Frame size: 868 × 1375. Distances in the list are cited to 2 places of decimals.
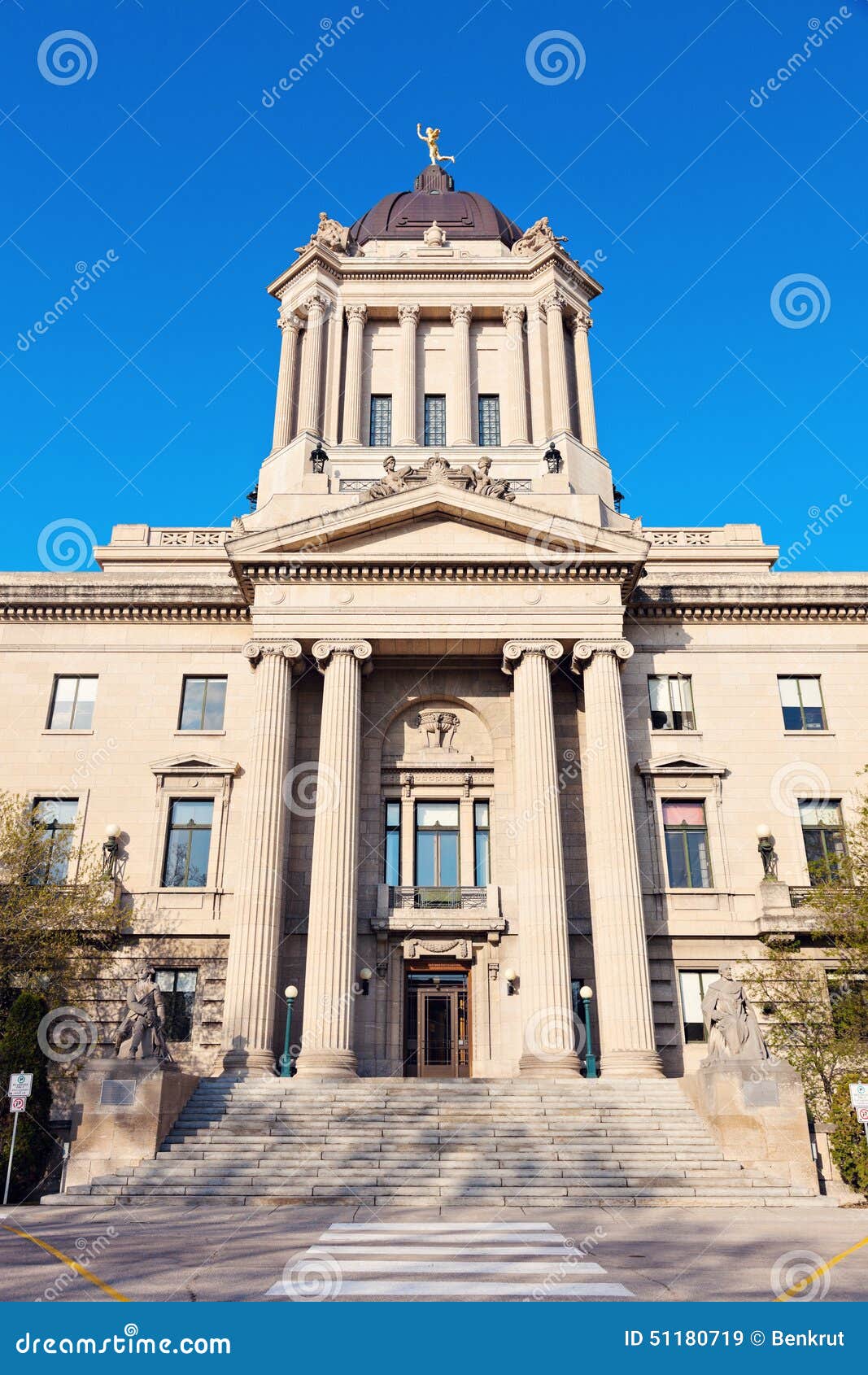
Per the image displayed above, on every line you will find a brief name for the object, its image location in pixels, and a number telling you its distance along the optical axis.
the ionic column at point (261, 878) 28.42
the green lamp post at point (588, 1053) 28.50
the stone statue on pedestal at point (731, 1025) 24.44
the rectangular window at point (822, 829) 33.91
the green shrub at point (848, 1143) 23.09
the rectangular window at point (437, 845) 34.03
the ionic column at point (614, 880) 28.81
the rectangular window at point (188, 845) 33.31
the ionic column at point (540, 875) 28.47
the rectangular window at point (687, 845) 33.56
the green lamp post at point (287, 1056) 27.91
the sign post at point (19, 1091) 23.16
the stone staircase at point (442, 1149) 21.14
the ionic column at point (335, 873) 28.28
